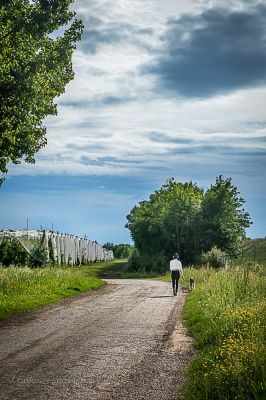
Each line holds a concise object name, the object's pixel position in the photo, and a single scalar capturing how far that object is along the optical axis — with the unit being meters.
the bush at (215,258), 58.31
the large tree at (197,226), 67.38
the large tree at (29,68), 24.98
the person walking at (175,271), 27.49
